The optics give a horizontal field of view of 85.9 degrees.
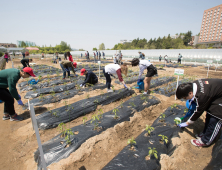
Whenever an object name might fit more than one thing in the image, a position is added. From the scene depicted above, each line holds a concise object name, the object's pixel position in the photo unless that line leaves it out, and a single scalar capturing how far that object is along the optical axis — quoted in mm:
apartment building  59438
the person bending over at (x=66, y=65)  6422
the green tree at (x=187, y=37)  63975
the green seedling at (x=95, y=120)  2744
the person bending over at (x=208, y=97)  1896
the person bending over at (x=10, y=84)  3148
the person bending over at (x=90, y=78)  5453
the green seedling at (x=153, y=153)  1794
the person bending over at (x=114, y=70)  4258
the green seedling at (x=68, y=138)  2291
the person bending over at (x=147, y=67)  4367
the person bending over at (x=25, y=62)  8375
